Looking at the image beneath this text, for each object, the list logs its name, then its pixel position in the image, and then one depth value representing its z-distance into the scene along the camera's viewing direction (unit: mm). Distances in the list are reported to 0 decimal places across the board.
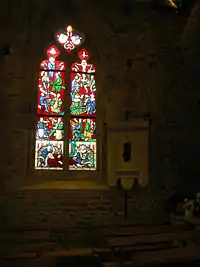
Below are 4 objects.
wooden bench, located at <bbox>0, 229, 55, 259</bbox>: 4325
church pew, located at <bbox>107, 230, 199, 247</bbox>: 4613
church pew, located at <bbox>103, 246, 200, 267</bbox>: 3666
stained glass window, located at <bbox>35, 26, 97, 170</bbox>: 6781
